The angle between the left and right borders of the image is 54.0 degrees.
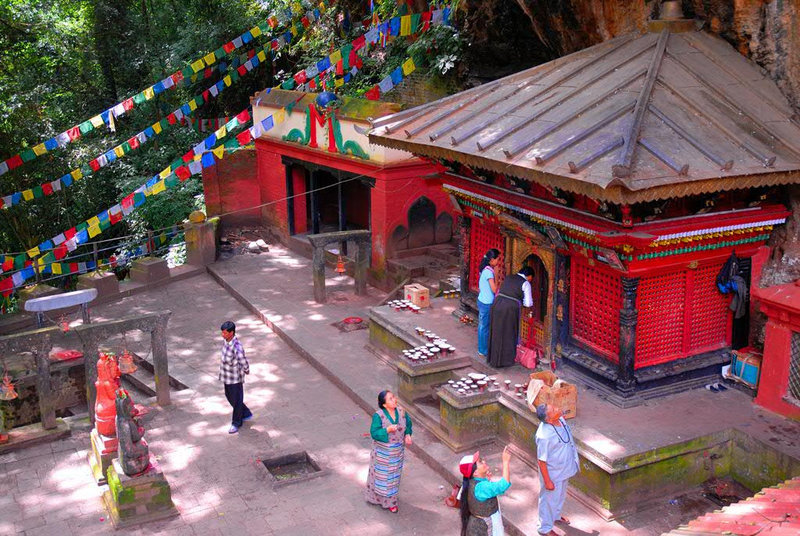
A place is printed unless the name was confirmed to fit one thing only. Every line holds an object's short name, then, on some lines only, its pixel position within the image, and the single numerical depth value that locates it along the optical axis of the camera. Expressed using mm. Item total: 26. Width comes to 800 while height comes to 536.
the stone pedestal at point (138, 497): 9172
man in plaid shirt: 11148
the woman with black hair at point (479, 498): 7082
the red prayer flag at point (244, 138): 18172
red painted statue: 9852
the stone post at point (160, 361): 11883
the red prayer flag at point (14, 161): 18547
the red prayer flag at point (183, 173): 17547
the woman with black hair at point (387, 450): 8930
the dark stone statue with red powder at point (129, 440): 9078
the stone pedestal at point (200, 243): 19469
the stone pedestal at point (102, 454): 9875
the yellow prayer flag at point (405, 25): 18156
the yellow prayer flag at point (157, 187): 17047
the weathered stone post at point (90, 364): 11344
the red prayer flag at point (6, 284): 16709
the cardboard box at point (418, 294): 14031
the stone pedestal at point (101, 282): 17281
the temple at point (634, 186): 8922
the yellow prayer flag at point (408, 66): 17391
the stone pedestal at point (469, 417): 10391
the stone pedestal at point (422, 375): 11594
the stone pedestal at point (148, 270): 18328
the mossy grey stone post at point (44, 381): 11102
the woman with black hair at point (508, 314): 11281
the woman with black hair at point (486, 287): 11711
